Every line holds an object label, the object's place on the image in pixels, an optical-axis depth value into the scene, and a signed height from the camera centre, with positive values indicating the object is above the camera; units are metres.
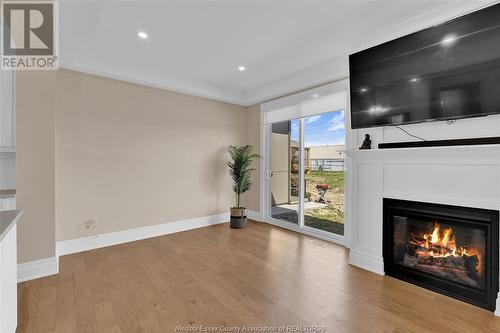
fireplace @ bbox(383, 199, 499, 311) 2.06 -0.84
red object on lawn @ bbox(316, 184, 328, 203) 4.07 -0.45
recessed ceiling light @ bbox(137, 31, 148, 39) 2.73 +1.54
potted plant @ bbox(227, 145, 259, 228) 4.60 -0.12
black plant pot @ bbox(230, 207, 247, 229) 4.51 -1.03
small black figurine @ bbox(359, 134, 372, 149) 2.80 +0.26
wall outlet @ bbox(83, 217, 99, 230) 3.37 -0.84
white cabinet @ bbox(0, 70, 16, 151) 2.40 +0.56
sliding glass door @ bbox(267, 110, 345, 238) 3.82 -0.13
